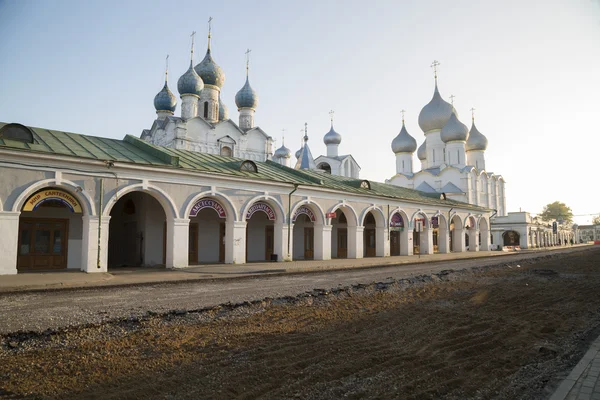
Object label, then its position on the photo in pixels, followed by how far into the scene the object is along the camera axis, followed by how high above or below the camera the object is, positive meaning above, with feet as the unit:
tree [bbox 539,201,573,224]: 355.95 +23.36
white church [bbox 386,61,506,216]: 155.43 +30.87
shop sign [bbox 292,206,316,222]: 75.08 +4.71
